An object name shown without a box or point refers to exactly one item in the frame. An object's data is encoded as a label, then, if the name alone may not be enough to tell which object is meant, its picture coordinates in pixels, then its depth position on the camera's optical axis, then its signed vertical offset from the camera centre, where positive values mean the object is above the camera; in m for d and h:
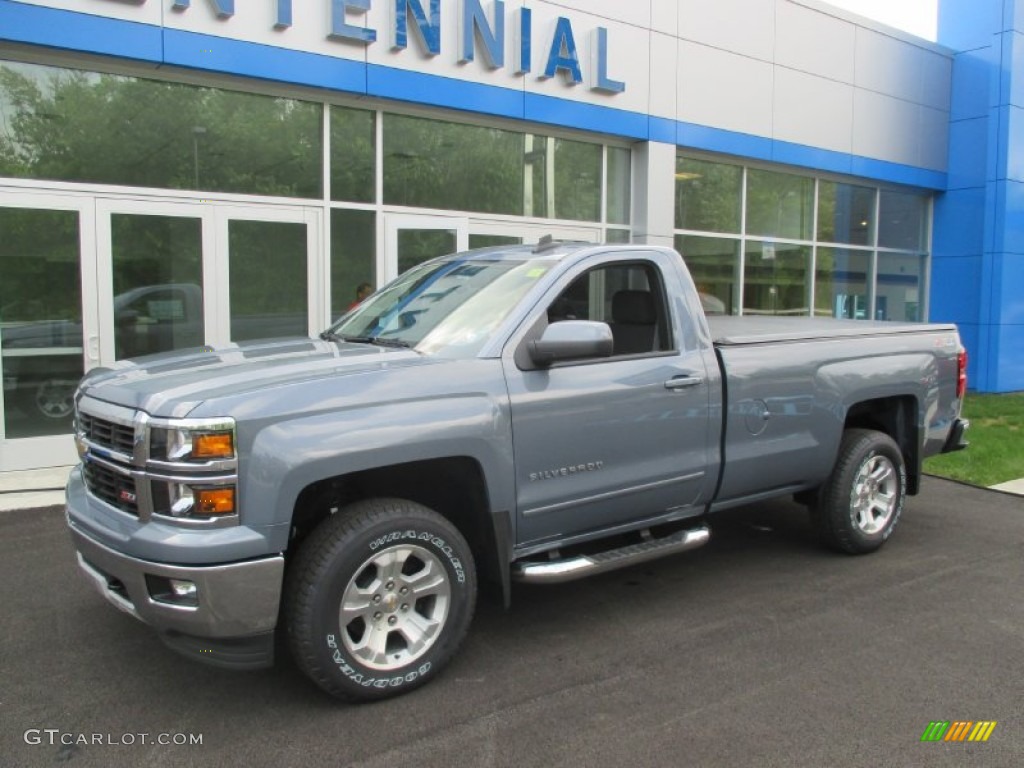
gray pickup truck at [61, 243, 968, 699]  3.26 -0.63
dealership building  8.12 +2.02
